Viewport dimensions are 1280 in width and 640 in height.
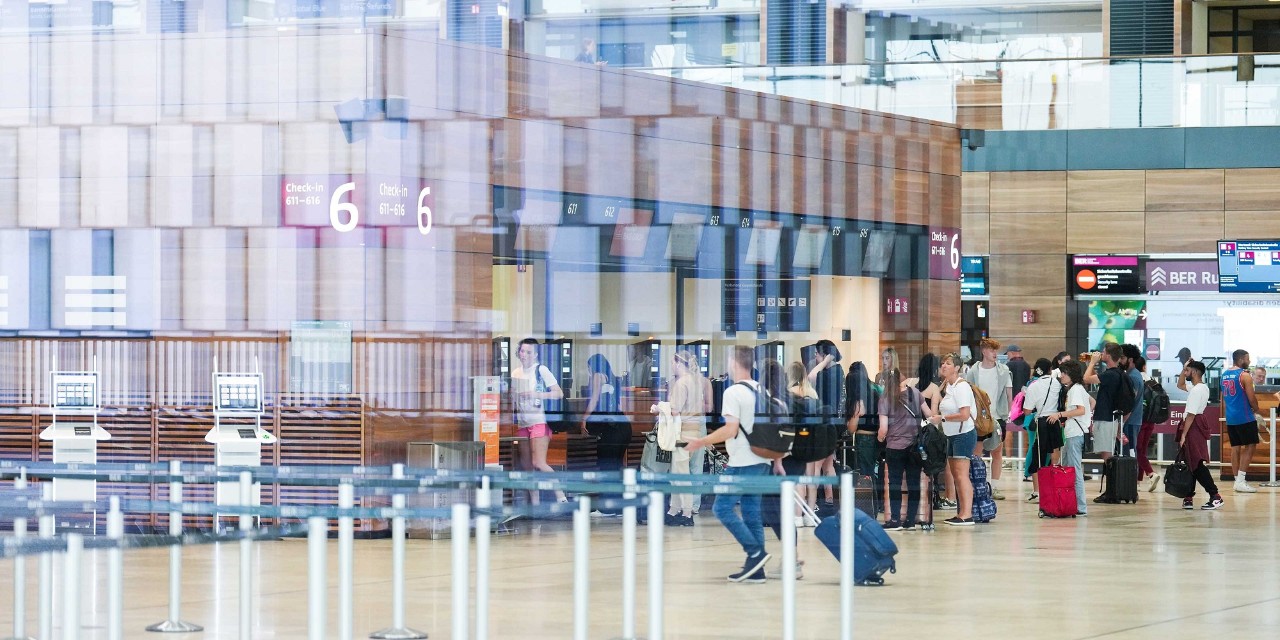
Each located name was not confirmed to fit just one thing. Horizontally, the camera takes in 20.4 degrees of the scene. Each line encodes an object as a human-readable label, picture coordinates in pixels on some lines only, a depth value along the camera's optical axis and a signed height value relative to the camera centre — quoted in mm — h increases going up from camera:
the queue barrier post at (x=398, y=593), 16414 -1350
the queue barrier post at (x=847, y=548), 15022 -1046
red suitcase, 30541 -1584
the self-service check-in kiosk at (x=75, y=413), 27068 -872
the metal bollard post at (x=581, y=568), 13717 -1020
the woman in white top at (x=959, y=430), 28739 -1005
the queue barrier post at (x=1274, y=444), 37889 -1482
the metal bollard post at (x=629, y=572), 15080 -1133
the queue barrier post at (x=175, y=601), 16736 -1409
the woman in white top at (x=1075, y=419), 31215 -995
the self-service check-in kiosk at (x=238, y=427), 26174 -903
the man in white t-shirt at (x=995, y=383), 34088 -755
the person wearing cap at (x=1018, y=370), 41386 -734
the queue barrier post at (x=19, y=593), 14670 -1214
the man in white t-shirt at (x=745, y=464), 20869 -932
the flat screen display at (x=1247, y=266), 46486 +551
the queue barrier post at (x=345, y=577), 13351 -1047
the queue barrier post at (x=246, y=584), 13893 -1164
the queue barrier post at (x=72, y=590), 10991 -902
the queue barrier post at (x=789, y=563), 14487 -1067
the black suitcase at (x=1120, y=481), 34059 -1667
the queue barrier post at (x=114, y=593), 12823 -1071
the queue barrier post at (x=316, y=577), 12428 -975
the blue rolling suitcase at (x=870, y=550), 20693 -1417
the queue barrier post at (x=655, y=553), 14054 -994
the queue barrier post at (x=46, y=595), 12215 -1117
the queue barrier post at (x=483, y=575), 13307 -1026
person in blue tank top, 35729 -990
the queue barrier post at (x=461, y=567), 12303 -920
